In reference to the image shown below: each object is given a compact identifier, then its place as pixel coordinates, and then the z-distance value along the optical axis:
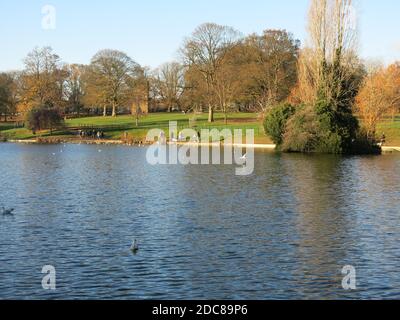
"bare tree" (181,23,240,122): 94.50
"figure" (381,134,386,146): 62.75
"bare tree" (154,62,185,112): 120.16
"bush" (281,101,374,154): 55.81
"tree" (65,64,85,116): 117.56
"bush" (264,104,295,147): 60.52
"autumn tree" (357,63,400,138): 62.03
